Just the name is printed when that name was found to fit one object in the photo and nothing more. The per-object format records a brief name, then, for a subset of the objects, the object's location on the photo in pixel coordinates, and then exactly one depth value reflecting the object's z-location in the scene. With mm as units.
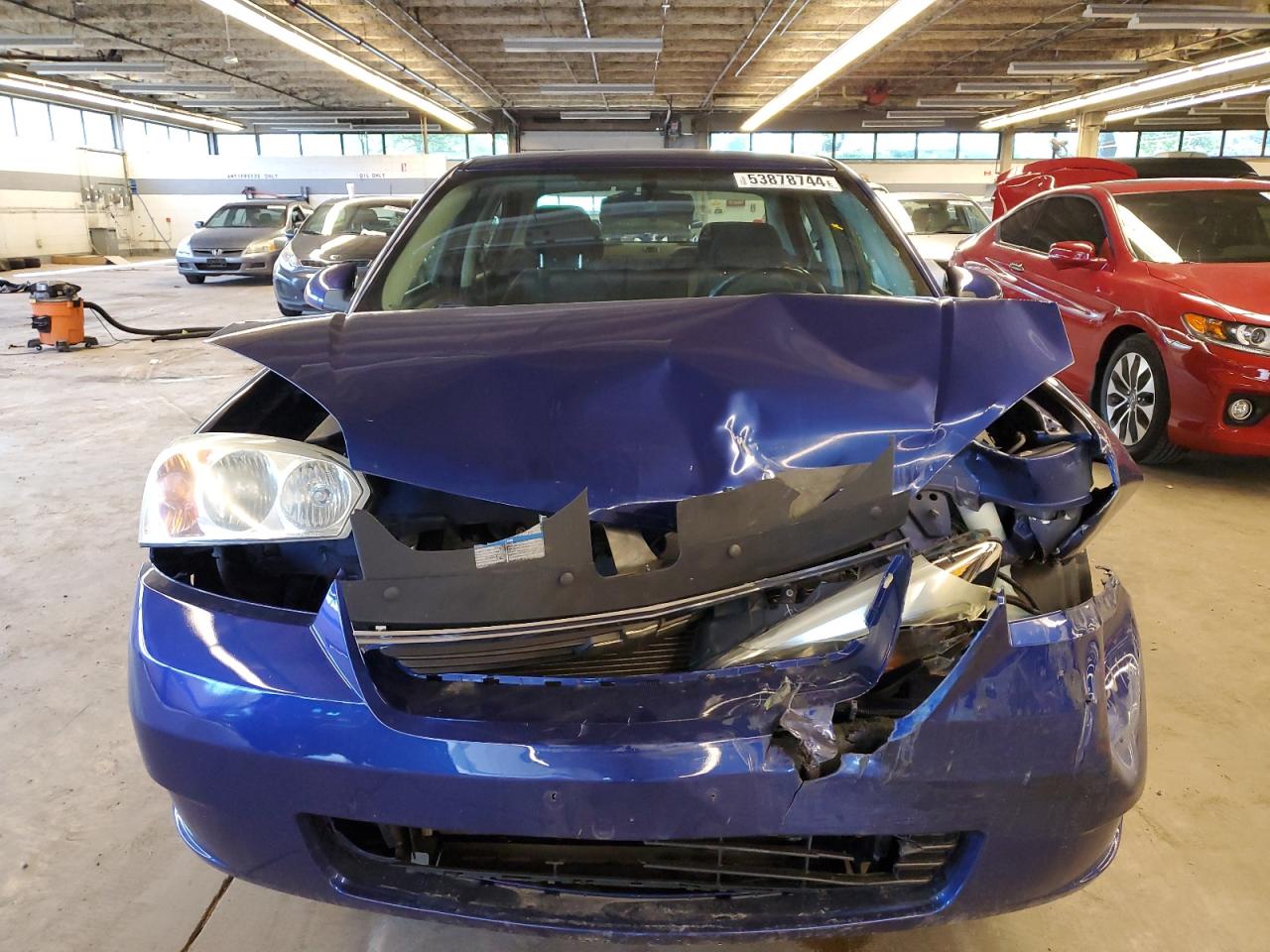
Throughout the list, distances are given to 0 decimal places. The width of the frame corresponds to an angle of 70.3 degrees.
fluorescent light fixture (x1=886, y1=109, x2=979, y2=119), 21844
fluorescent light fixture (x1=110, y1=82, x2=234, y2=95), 19328
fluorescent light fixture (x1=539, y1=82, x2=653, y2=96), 16359
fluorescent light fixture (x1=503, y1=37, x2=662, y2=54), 12320
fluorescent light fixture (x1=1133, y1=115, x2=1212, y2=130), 24203
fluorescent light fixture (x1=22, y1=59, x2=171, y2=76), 15609
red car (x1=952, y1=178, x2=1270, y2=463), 3625
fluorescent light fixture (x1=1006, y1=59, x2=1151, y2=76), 13960
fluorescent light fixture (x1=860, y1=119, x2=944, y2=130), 23141
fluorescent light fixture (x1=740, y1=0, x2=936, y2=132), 9938
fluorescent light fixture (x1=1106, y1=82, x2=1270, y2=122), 17016
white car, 9844
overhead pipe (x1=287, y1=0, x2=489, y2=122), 11641
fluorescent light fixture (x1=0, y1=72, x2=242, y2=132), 18344
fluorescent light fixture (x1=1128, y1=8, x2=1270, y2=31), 11148
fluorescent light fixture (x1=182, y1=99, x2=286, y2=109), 21922
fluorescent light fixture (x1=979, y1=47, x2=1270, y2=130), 13109
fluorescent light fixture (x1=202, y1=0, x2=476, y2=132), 10537
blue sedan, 1029
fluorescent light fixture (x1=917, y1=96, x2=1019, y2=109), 19812
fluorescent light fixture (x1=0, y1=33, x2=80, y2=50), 13453
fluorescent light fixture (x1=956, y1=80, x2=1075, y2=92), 16969
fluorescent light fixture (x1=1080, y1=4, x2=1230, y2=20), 11206
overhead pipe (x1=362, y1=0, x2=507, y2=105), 12811
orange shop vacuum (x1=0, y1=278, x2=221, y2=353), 7598
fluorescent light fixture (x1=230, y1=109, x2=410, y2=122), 23578
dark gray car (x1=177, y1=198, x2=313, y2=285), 13109
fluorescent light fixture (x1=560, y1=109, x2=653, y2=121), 23562
